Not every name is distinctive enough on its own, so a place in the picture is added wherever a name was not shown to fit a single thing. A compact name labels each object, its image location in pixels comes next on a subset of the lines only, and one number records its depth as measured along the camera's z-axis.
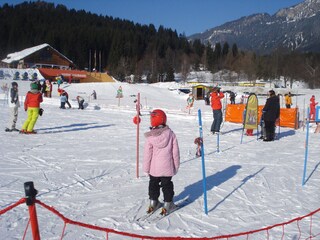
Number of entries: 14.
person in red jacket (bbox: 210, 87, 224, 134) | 13.66
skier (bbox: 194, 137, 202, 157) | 9.74
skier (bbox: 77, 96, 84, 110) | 23.59
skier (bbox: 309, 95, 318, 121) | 21.25
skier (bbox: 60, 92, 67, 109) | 22.81
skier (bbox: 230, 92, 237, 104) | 33.38
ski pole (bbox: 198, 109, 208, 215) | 5.31
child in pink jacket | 5.06
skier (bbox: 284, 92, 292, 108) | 28.32
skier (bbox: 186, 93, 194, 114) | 26.41
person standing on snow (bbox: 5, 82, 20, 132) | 11.89
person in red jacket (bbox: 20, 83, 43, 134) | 11.32
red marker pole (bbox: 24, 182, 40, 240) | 2.78
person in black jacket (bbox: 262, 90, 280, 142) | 12.64
